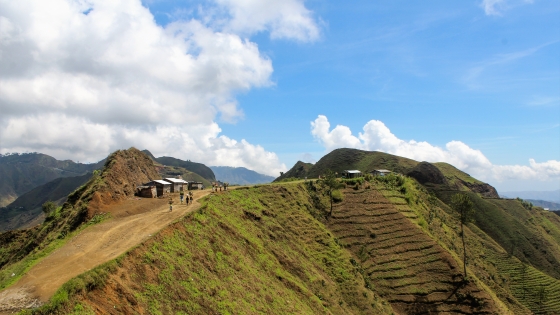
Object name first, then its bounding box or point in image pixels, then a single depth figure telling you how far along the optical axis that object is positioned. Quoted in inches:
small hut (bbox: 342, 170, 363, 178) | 3686.0
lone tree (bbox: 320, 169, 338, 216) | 2620.6
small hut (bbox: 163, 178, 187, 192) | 2037.4
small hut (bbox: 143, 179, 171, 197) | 1898.4
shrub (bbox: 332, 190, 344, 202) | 2674.5
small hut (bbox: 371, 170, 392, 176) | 4026.6
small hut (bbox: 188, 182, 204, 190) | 2350.5
